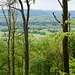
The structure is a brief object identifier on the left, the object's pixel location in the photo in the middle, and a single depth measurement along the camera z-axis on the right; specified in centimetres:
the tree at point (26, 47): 1416
